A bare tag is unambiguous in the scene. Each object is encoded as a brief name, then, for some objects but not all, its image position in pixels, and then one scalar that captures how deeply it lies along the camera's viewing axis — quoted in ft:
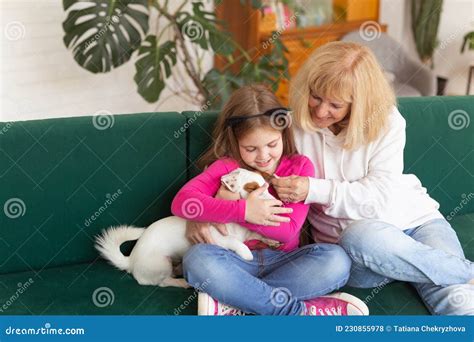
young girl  5.96
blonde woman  6.21
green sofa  6.18
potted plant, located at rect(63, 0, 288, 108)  9.57
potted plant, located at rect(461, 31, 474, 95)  14.61
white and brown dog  6.33
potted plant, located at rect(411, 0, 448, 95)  15.06
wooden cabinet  12.84
